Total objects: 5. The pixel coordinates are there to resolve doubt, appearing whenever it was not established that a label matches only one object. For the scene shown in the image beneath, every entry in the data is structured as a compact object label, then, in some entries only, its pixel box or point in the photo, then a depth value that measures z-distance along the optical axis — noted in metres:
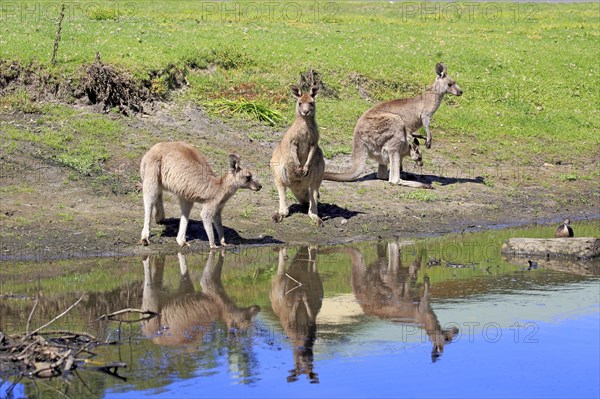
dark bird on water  13.73
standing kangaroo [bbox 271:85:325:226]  15.55
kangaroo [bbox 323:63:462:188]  17.98
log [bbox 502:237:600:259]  14.25
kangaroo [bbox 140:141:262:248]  14.03
